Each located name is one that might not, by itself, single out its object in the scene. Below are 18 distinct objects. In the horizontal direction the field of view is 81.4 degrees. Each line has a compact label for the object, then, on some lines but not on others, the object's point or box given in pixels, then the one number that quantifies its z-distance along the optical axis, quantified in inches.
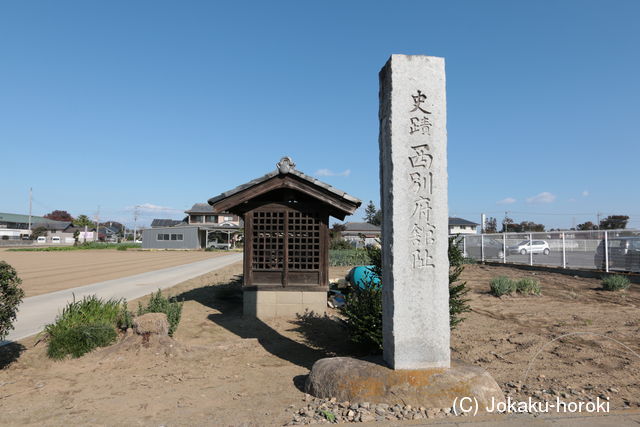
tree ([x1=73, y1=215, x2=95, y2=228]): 2864.2
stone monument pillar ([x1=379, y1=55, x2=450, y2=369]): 166.1
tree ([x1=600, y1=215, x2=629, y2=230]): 2386.4
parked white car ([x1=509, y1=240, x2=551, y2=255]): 918.3
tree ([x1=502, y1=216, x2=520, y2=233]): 2893.7
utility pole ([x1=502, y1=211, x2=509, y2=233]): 2875.5
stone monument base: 152.9
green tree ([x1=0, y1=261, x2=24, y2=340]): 184.4
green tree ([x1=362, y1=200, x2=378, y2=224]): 3383.4
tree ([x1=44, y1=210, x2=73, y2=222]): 4200.3
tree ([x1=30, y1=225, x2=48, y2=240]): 2947.8
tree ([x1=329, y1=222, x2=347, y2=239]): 1317.2
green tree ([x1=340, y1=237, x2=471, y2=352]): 216.2
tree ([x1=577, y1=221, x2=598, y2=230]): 2633.9
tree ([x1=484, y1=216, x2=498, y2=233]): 3025.8
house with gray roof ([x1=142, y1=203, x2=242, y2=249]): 1973.4
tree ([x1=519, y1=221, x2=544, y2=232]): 2742.1
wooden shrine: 335.9
